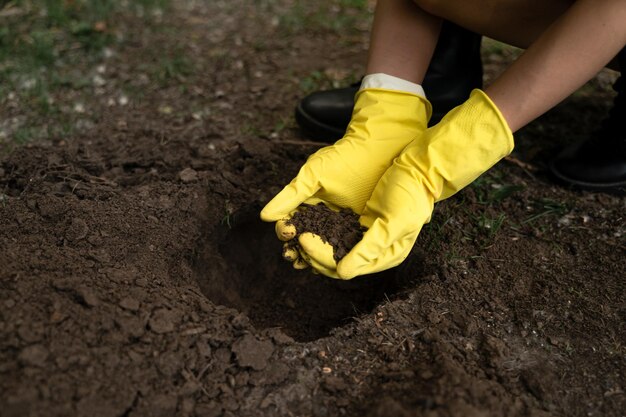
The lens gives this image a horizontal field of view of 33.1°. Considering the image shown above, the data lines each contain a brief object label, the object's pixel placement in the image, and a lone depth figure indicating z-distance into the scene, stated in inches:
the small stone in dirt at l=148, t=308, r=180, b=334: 44.4
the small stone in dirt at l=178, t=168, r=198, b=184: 52.6
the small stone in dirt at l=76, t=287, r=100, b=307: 44.2
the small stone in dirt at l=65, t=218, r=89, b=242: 48.0
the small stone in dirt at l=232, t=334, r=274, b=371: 44.3
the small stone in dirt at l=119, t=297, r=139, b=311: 44.6
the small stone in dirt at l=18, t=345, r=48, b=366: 42.2
